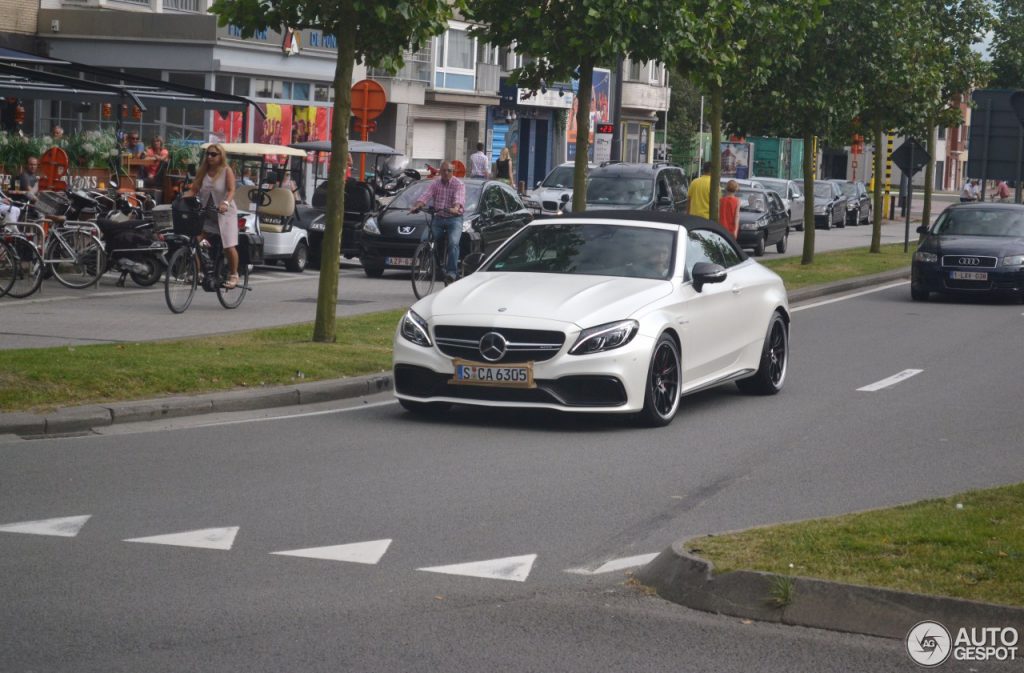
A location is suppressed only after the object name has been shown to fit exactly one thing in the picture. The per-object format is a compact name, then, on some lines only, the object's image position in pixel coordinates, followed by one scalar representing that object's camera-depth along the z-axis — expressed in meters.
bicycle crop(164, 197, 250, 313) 18.27
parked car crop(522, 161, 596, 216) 33.34
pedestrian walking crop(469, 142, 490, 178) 43.09
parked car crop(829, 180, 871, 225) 59.19
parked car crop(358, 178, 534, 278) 25.28
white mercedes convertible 11.18
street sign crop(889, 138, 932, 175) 37.38
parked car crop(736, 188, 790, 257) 36.66
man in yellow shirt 29.14
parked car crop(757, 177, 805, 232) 49.38
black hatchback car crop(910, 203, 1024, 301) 24.91
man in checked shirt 22.34
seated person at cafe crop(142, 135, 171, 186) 27.78
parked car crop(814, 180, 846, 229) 55.31
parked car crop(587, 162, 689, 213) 32.25
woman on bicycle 19.03
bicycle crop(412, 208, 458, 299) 21.92
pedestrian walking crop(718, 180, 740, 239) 29.22
